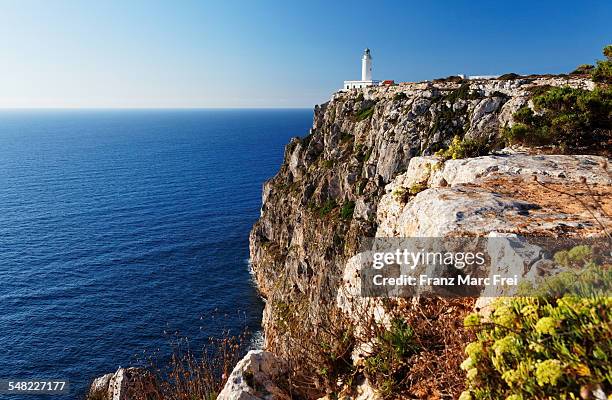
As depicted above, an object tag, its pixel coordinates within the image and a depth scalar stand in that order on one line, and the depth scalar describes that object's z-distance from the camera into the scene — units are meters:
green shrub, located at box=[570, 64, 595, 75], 42.81
